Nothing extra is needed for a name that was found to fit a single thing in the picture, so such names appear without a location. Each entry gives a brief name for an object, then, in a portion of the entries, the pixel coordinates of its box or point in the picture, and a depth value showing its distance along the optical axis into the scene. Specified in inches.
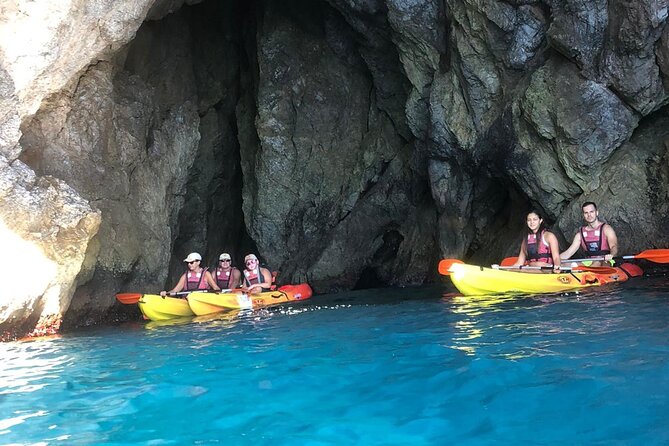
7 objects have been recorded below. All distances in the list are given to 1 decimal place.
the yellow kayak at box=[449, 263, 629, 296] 374.3
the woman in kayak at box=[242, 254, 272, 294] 501.4
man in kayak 412.8
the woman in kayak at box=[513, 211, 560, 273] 411.8
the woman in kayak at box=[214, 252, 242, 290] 506.9
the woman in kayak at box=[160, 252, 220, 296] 484.7
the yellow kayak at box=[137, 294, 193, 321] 410.0
